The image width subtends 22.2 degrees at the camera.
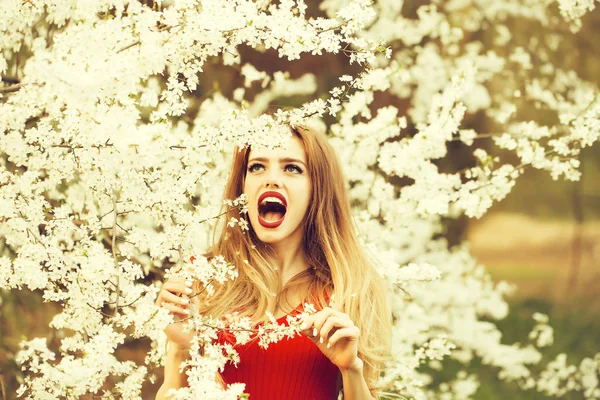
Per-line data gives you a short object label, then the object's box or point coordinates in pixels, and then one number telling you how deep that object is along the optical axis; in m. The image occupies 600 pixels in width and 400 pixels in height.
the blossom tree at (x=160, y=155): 2.20
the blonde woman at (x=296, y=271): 2.52
